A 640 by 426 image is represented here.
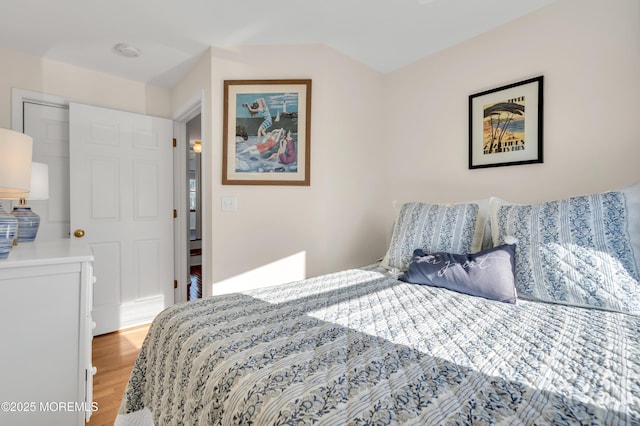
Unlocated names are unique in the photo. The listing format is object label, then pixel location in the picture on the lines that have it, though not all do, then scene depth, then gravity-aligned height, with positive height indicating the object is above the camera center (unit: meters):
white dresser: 1.23 -0.56
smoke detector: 2.30 +1.23
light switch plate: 2.32 +0.03
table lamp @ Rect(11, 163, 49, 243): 1.83 -0.01
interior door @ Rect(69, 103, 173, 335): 2.61 +0.01
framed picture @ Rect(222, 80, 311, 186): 2.30 +0.57
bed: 0.62 -0.38
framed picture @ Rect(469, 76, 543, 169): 1.85 +0.55
